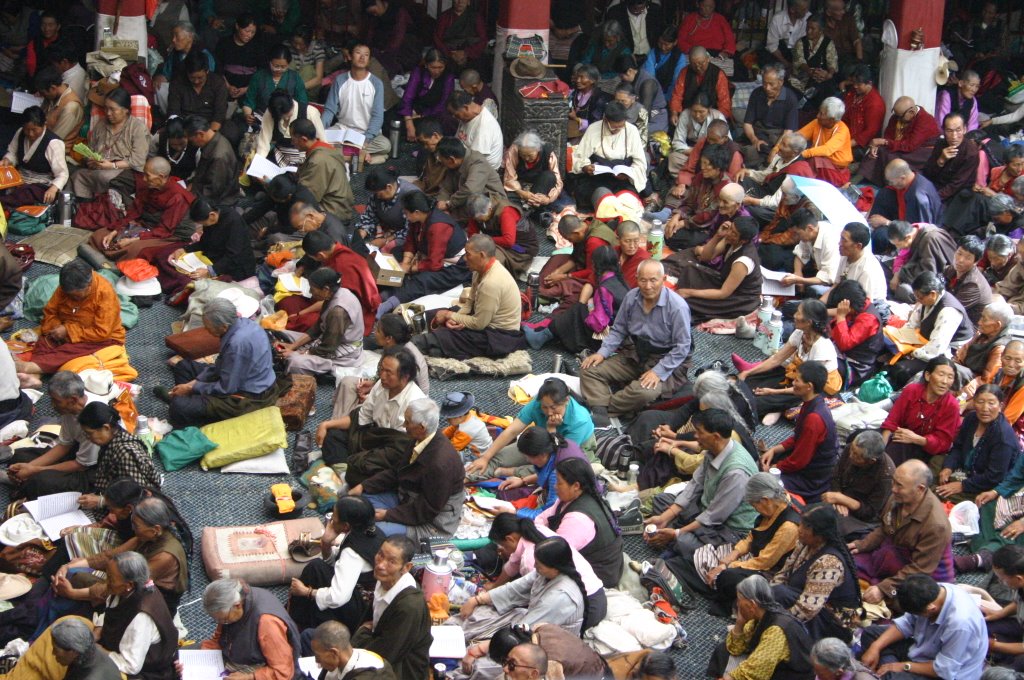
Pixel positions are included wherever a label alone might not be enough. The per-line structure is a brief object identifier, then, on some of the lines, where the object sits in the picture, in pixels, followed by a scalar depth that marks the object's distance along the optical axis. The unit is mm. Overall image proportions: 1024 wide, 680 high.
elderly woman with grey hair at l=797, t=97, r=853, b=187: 13500
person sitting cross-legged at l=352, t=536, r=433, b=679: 7484
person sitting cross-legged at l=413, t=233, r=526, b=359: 10891
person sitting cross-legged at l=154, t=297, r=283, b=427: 9898
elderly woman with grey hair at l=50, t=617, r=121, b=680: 7004
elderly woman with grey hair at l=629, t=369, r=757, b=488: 9477
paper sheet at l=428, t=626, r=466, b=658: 7891
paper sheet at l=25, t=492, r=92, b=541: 8820
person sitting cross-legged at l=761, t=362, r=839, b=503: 9359
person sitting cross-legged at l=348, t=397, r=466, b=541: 8766
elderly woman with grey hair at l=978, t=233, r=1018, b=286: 11594
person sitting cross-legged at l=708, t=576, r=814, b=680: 7590
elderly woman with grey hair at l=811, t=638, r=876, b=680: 7293
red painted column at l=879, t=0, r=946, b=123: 14625
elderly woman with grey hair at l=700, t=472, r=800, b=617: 8391
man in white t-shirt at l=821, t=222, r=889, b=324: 11211
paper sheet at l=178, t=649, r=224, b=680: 7590
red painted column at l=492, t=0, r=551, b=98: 14531
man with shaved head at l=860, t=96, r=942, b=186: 13953
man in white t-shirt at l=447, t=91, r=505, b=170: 13211
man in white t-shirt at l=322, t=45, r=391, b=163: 13789
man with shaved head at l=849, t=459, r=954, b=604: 8492
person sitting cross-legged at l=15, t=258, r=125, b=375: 10484
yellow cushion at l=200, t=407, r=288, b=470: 9641
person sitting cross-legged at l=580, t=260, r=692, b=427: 10391
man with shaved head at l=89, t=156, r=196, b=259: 12117
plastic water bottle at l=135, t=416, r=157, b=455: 9844
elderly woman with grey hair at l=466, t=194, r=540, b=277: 12078
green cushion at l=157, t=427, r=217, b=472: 9625
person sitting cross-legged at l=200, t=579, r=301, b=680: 7336
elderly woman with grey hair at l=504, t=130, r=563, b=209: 13086
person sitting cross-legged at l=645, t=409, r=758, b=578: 8836
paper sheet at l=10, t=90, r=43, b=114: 13648
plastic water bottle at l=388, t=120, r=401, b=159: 14195
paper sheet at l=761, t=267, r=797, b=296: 11969
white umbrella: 12211
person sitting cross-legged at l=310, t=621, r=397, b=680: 7004
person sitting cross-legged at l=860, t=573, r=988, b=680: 7716
